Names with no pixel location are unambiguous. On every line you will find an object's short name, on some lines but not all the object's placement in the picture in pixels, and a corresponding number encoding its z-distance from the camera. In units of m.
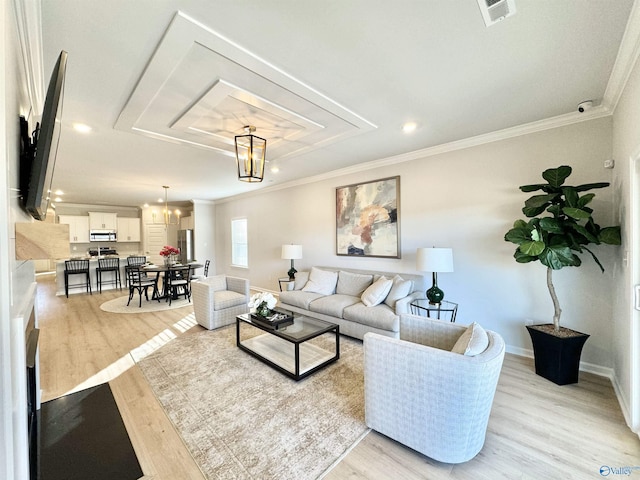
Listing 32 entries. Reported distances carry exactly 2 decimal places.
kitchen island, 6.62
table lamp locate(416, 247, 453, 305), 3.26
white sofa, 3.41
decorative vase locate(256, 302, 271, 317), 3.21
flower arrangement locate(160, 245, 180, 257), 6.25
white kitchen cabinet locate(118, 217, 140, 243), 9.45
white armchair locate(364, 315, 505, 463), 1.59
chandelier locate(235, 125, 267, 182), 2.76
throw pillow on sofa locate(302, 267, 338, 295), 4.53
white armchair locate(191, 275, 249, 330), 4.03
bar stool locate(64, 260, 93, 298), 6.46
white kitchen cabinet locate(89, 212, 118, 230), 8.84
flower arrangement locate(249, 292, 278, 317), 3.25
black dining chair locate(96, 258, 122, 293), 6.92
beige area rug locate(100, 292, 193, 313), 5.21
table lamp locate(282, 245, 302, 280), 5.35
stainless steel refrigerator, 8.58
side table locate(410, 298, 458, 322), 3.41
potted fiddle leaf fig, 2.48
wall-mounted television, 1.05
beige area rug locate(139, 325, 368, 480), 1.74
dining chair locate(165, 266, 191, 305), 5.79
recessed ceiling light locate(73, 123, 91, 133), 2.86
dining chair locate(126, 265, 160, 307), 5.54
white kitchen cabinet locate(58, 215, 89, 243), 8.43
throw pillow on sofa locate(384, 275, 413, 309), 3.57
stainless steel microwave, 8.86
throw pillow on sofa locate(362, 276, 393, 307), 3.64
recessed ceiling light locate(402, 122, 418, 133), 3.00
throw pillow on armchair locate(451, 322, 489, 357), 1.62
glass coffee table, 2.76
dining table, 5.63
